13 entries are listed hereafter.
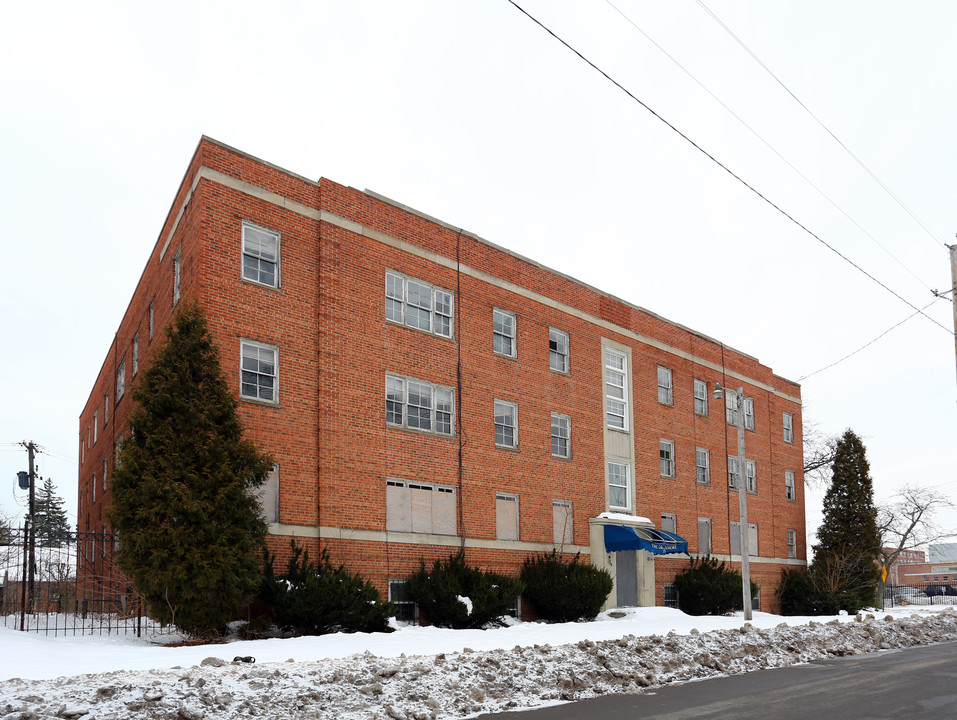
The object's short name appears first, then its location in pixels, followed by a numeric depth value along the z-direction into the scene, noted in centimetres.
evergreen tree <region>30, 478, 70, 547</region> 9259
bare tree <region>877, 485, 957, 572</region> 7912
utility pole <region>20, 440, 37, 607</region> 5056
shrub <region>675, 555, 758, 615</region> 3462
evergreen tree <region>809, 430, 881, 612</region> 4166
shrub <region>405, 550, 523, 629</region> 2412
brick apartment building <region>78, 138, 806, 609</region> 2283
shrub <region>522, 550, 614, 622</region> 2764
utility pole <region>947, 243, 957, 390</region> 3242
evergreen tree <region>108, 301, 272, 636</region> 1811
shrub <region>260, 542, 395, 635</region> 2017
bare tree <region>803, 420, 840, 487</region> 7181
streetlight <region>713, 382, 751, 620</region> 2795
